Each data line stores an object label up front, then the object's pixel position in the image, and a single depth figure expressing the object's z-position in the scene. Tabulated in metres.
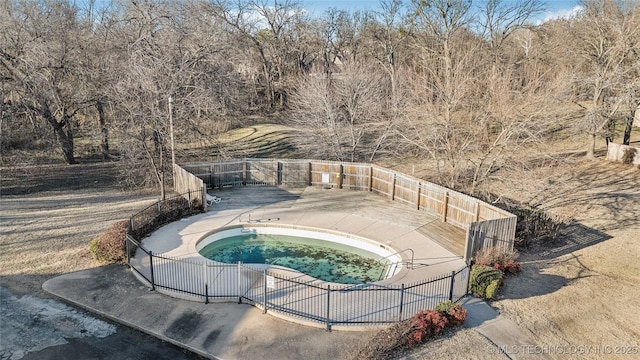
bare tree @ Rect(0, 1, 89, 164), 26.66
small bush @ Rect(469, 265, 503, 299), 13.22
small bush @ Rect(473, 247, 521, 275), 14.53
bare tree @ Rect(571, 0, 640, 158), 27.75
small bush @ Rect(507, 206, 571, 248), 17.80
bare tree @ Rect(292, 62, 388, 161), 28.83
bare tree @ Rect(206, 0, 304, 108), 49.50
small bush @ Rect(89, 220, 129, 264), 15.39
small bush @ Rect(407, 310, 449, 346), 10.94
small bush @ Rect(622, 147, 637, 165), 28.50
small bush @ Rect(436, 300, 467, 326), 11.69
